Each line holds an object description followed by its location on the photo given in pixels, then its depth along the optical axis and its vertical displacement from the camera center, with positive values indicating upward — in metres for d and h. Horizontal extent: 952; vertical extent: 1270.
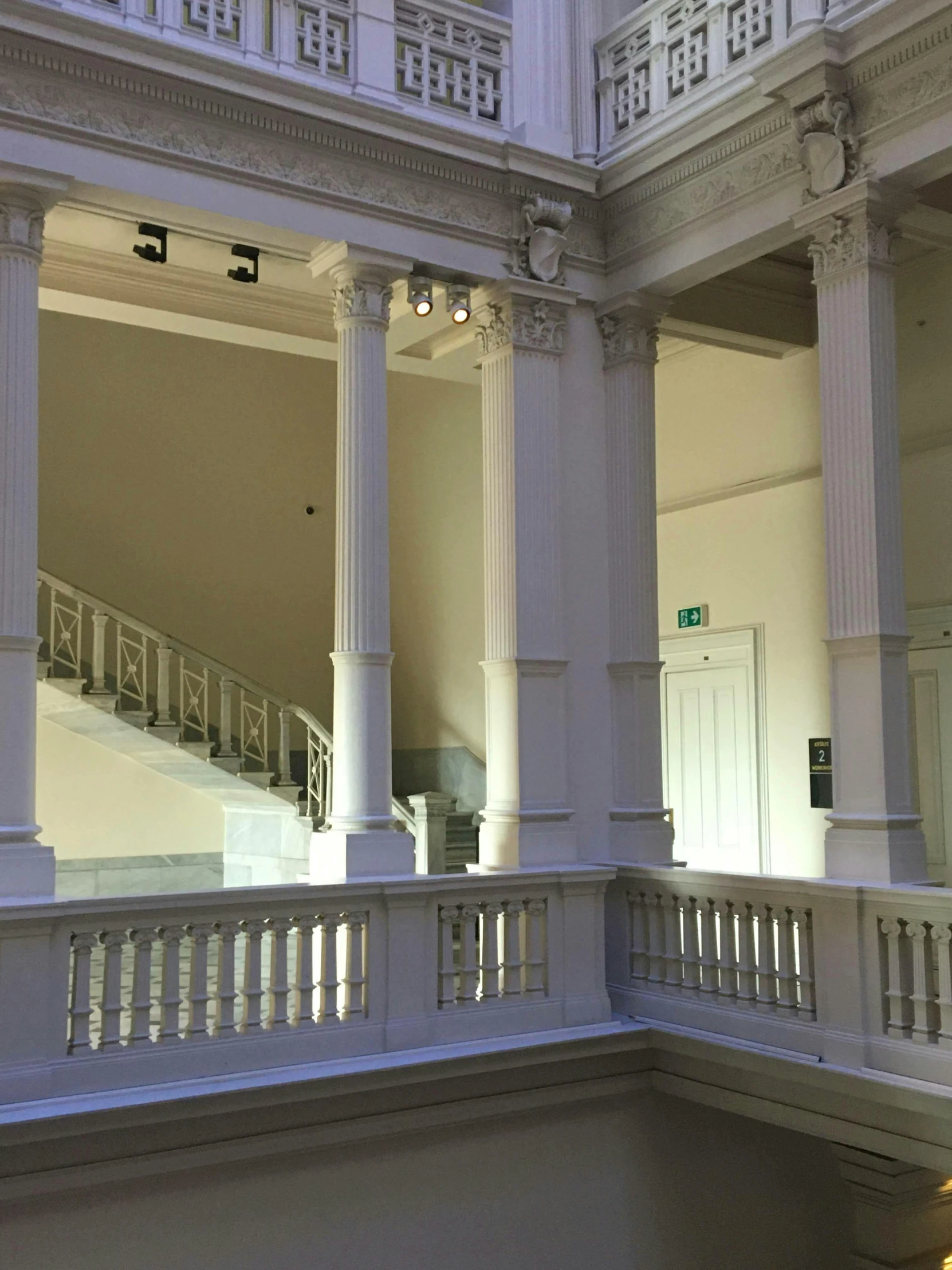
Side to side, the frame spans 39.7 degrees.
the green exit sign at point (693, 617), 10.05 +1.05
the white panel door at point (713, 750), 9.61 +0.03
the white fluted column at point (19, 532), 5.95 +1.07
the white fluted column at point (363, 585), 6.97 +0.94
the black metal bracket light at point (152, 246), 7.25 +2.84
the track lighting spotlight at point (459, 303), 7.52 +2.61
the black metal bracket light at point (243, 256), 7.62 +2.91
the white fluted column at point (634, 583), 7.79 +1.03
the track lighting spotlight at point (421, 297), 7.41 +2.59
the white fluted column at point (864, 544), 6.20 +1.00
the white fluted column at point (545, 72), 7.92 +4.13
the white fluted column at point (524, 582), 7.50 +1.01
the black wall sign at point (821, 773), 8.87 -0.14
